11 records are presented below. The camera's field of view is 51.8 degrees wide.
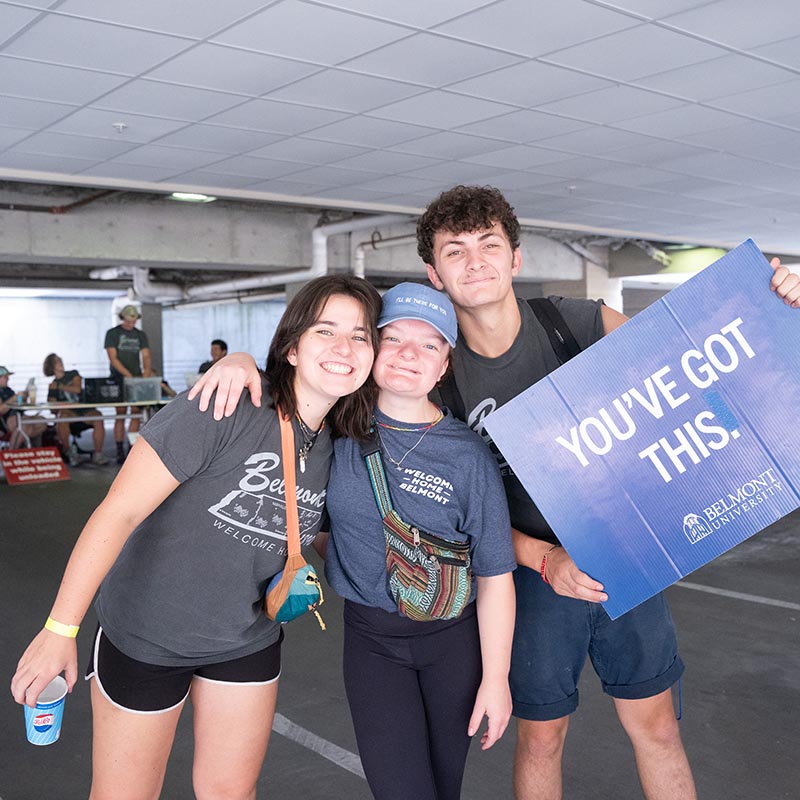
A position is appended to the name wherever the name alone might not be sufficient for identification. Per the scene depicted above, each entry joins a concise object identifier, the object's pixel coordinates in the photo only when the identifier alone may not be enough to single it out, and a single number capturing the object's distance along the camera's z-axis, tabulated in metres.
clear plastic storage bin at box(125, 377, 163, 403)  10.80
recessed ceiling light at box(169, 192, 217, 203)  9.01
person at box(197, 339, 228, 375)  13.38
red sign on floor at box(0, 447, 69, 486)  9.08
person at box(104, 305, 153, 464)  11.09
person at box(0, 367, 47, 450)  10.29
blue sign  1.67
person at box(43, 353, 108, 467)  10.91
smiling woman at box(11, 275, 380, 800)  1.67
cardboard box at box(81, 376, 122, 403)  10.46
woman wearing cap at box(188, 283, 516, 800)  1.79
